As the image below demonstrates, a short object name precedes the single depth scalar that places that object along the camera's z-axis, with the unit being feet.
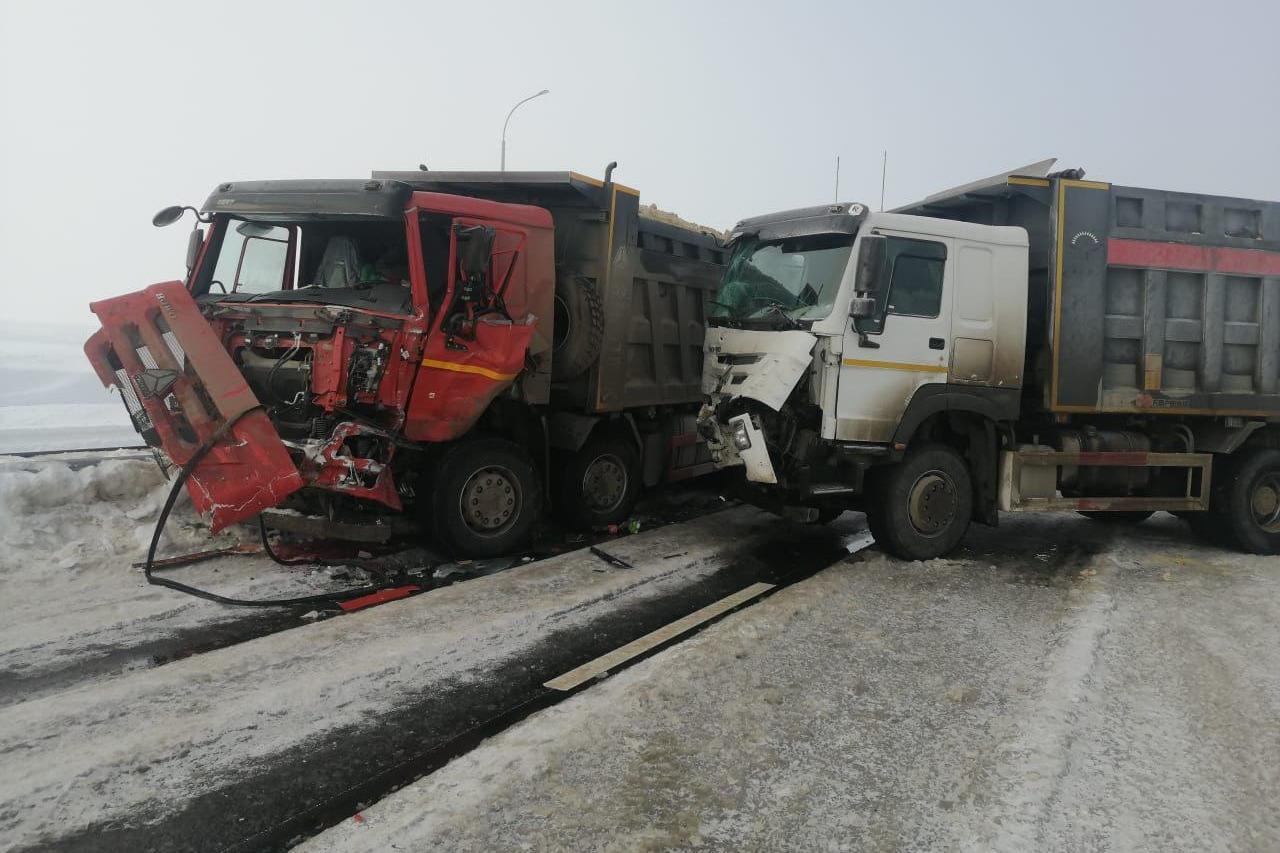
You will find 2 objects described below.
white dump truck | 21.24
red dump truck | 18.35
